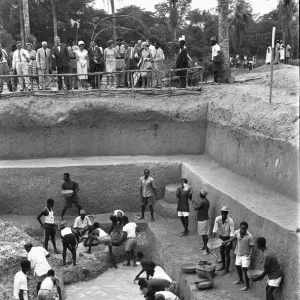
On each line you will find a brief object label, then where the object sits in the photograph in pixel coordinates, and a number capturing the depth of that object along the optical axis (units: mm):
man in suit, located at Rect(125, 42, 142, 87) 18062
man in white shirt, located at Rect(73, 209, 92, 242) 13711
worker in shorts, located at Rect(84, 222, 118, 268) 13133
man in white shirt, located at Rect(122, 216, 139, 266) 13242
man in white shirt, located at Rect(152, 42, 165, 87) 17672
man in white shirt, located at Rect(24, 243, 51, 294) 10812
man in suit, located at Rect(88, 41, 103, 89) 17797
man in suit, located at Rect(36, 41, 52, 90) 17312
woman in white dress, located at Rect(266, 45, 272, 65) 24123
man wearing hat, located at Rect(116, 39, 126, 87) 18000
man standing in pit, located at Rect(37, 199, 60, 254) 13141
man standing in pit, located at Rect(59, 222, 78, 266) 12172
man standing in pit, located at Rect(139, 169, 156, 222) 14698
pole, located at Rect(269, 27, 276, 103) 10990
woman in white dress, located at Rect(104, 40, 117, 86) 17859
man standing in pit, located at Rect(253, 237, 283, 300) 8828
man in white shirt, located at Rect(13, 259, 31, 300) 9820
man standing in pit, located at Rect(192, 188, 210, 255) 12195
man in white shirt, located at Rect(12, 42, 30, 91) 17234
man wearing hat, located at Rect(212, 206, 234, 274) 10719
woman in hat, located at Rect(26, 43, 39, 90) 18188
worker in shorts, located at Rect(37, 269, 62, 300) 10086
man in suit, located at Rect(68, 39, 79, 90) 17431
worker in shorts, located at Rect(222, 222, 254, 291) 9945
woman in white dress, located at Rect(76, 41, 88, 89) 17406
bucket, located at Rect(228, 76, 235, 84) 18562
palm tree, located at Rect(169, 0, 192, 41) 33472
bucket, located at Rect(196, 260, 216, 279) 10703
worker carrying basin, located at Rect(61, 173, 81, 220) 14711
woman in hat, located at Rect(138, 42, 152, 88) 17728
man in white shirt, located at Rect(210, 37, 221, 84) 18078
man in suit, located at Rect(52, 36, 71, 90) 16969
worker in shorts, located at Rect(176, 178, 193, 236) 13354
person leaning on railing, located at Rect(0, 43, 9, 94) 17472
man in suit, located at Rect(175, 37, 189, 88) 17364
